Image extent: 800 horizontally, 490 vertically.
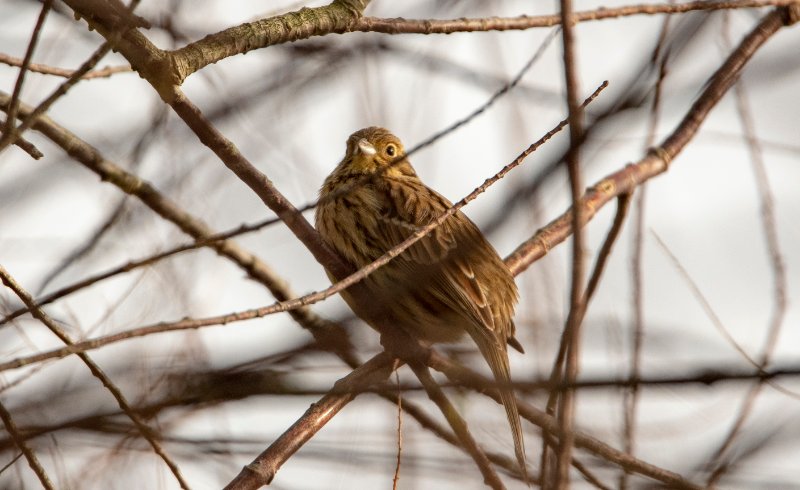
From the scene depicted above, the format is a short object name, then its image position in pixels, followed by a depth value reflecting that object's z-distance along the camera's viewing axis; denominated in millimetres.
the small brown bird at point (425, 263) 10016
